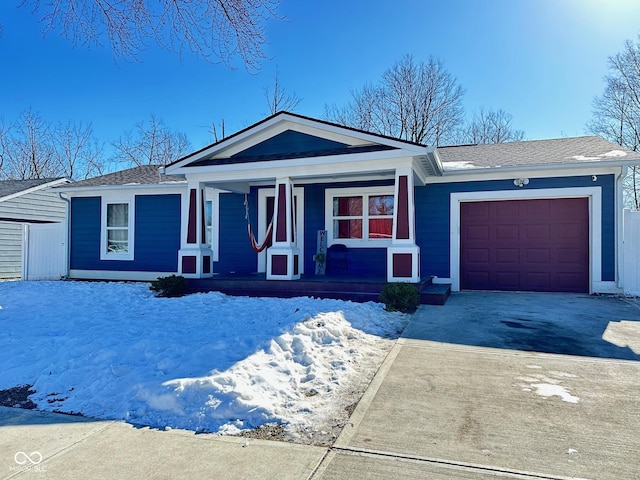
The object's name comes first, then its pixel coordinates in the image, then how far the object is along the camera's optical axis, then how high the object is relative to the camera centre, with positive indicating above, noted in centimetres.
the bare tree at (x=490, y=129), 2572 +732
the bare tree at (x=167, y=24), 460 +250
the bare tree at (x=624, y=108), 2127 +743
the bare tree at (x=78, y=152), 2868 +629
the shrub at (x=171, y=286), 879 -86
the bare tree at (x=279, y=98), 2250 +791
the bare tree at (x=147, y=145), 2861 +671
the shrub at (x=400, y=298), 684 -82
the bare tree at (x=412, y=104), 2369 +819
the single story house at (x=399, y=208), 836 +88
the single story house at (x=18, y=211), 1484 +117
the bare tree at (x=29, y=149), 2673 +610
